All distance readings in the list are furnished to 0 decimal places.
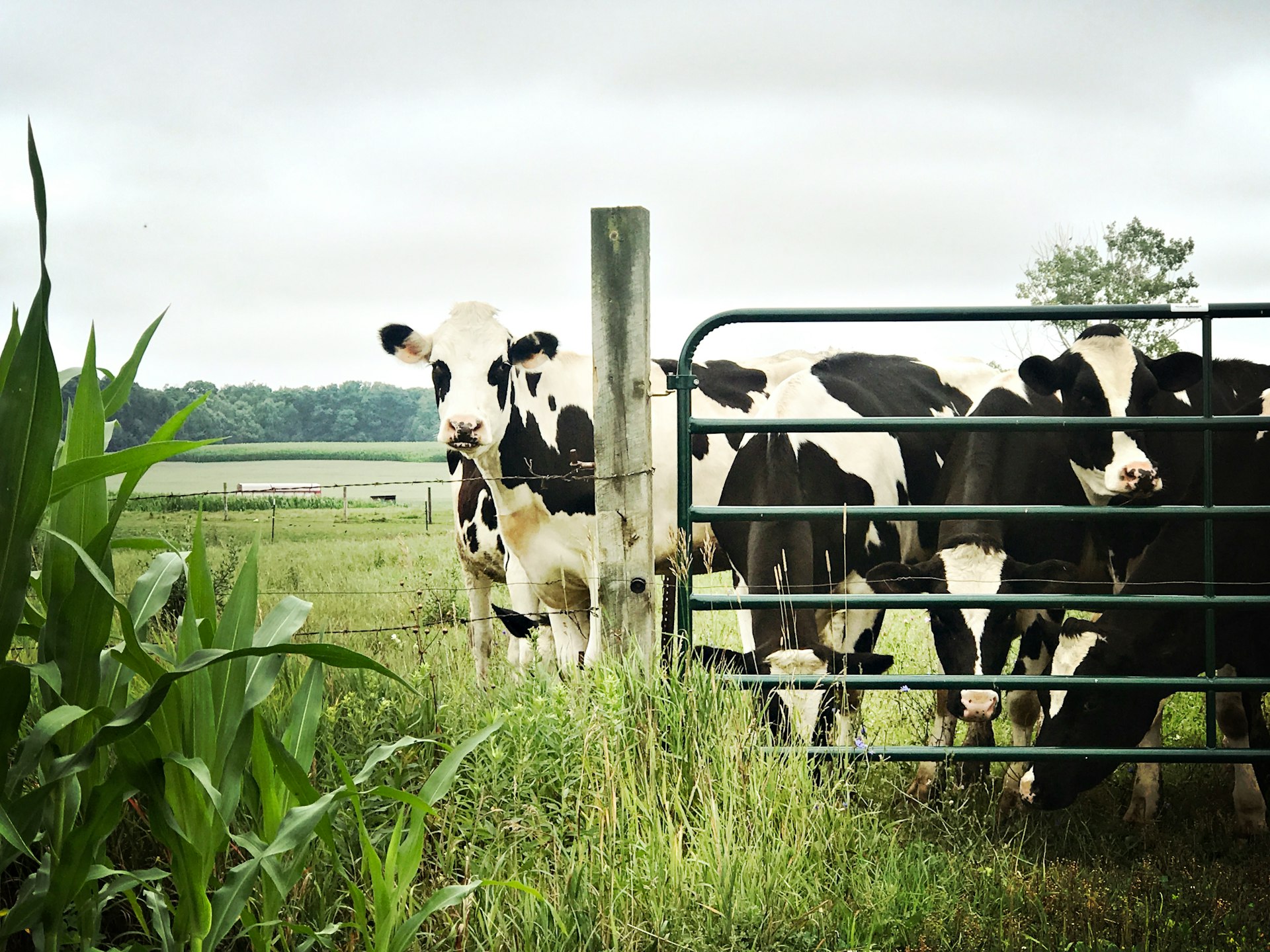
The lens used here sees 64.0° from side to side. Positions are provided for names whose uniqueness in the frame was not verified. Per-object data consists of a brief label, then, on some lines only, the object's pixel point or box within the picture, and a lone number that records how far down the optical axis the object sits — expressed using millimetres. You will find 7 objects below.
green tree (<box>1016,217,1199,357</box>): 29484
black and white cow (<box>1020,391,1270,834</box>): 4191
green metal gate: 3830
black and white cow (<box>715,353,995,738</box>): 4598
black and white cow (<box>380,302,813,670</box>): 6094
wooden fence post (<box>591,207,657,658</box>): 3699
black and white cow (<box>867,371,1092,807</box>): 4480
